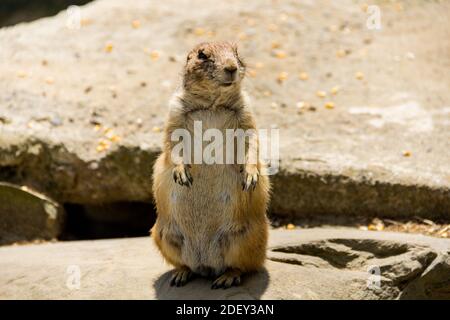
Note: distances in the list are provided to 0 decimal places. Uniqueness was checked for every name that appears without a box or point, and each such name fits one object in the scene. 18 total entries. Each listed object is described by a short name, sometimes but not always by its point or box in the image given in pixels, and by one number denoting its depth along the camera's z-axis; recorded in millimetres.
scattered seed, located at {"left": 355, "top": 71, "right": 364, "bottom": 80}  10266
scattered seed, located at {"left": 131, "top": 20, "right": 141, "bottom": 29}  11570
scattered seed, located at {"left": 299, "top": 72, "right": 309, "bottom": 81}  10258
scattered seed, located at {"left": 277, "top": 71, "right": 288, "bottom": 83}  10172
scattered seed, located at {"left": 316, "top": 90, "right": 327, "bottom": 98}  9852
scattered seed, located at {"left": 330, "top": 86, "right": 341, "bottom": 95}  9922
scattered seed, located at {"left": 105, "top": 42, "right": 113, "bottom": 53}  10825
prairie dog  5852
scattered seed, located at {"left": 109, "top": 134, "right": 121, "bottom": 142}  8688
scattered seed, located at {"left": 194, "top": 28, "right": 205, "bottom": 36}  11241
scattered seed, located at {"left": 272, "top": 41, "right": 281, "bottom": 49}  10984
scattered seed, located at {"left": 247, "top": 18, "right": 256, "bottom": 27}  11608
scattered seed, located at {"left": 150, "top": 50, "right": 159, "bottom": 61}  10609
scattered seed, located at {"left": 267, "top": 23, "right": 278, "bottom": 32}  11445
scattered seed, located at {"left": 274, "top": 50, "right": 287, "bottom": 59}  10773
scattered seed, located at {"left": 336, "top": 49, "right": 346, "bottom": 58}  10883
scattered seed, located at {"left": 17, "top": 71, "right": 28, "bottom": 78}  9945
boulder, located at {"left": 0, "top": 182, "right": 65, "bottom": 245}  8609
